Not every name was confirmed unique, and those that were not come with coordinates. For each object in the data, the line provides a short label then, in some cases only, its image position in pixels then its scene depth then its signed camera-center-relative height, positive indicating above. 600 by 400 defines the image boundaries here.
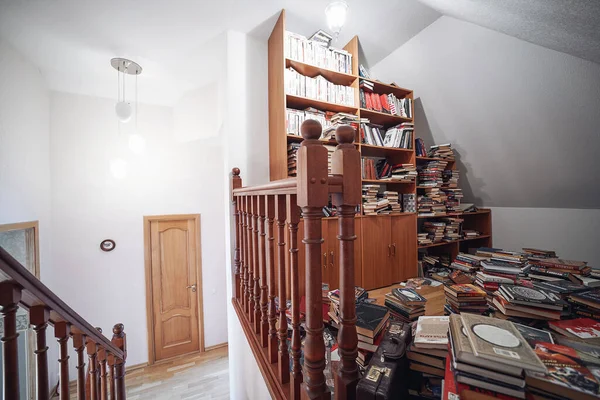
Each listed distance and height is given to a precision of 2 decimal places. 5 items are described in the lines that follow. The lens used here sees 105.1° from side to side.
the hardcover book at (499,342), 0.55 -0.40
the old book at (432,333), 0.83 -0.54
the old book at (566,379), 0.52 -0.45
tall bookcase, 1.99 +0.33
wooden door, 3.54 -1.36
